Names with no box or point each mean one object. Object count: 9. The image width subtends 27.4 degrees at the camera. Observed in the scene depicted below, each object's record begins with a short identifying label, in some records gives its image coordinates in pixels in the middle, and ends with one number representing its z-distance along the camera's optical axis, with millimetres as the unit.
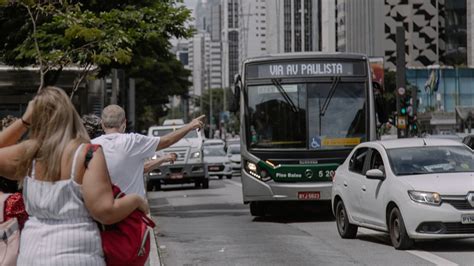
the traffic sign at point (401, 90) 37438
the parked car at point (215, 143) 44725
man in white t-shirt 6926
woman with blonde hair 4559
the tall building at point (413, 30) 126375
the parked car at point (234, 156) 45944
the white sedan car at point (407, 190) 12203
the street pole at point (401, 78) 36250
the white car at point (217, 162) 43375
